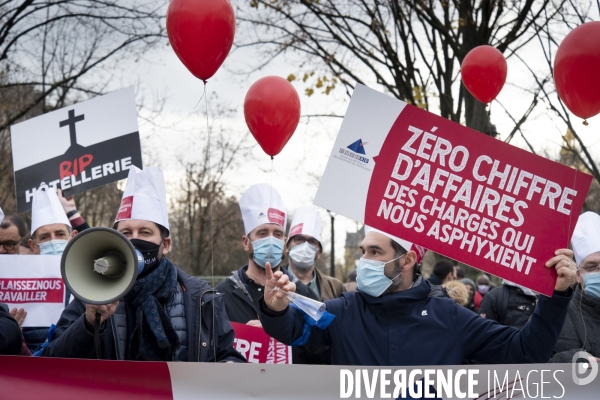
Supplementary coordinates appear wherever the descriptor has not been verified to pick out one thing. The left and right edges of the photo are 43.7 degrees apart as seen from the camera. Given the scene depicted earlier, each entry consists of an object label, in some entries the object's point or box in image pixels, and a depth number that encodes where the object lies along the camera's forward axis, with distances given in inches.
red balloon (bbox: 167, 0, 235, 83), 175.6
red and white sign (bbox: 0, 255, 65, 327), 176.6
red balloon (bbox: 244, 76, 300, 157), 198.8
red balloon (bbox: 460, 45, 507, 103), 288.5
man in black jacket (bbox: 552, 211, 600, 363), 173.8
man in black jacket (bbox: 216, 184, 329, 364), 199.5
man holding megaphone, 124.2
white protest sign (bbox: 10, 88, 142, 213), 220.7
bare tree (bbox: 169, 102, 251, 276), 1143.0
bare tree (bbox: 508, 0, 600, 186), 423.5
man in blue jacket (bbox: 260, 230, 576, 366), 134.0
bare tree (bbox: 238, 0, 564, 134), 450.6
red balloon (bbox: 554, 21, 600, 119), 163.5
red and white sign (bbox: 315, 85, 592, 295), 137.2
